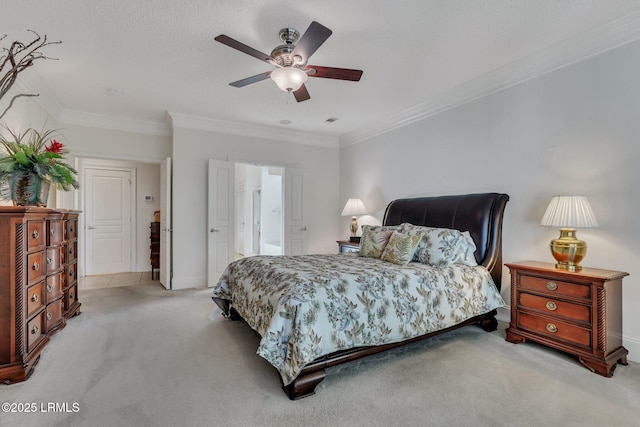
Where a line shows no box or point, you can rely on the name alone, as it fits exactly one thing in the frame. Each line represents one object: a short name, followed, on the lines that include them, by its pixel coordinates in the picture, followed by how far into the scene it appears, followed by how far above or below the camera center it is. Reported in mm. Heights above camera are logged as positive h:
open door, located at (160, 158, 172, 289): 4406 -145
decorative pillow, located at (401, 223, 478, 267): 2752 -326
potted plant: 2266 +341
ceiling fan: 2232 +1198
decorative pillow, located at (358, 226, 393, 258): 3197 -303
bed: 1831 -597
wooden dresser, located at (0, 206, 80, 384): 1958 -519
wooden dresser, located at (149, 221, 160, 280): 5219 -483
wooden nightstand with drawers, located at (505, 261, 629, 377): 2090 -761
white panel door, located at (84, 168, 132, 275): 5590 -85
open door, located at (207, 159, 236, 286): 4617 -45
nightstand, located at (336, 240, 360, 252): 4533 -494
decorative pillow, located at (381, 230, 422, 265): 2816 -337
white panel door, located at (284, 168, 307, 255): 5305 +33
